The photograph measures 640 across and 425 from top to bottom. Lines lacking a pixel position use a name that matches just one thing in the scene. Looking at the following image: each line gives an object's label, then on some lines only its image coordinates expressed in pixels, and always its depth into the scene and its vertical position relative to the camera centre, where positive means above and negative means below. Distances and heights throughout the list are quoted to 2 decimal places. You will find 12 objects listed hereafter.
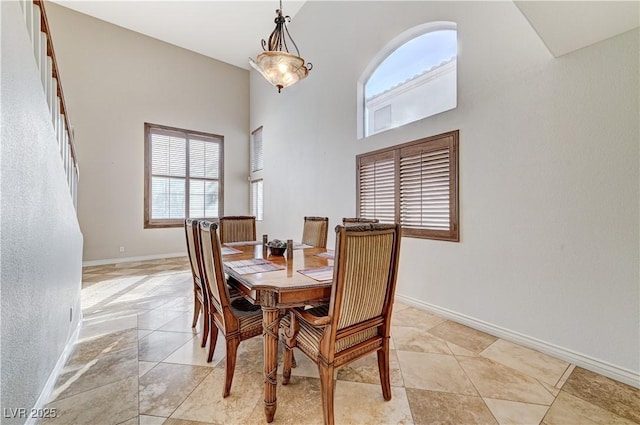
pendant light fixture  2.31 +1.30
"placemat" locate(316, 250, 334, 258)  2.39 -0.40
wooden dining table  1.47 -0.47
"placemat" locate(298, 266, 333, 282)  1.64 -0.41
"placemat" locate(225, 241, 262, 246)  3.04 -0.38
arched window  3.13 +1.78
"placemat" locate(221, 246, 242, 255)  2.54 -0.40
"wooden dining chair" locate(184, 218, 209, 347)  1.99 -0.43
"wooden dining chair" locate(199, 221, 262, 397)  1.66 -0.67
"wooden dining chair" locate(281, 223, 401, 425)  1.35 -0.56
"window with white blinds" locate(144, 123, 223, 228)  6.17 +0.86
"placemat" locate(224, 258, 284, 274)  1.84 -0.41
